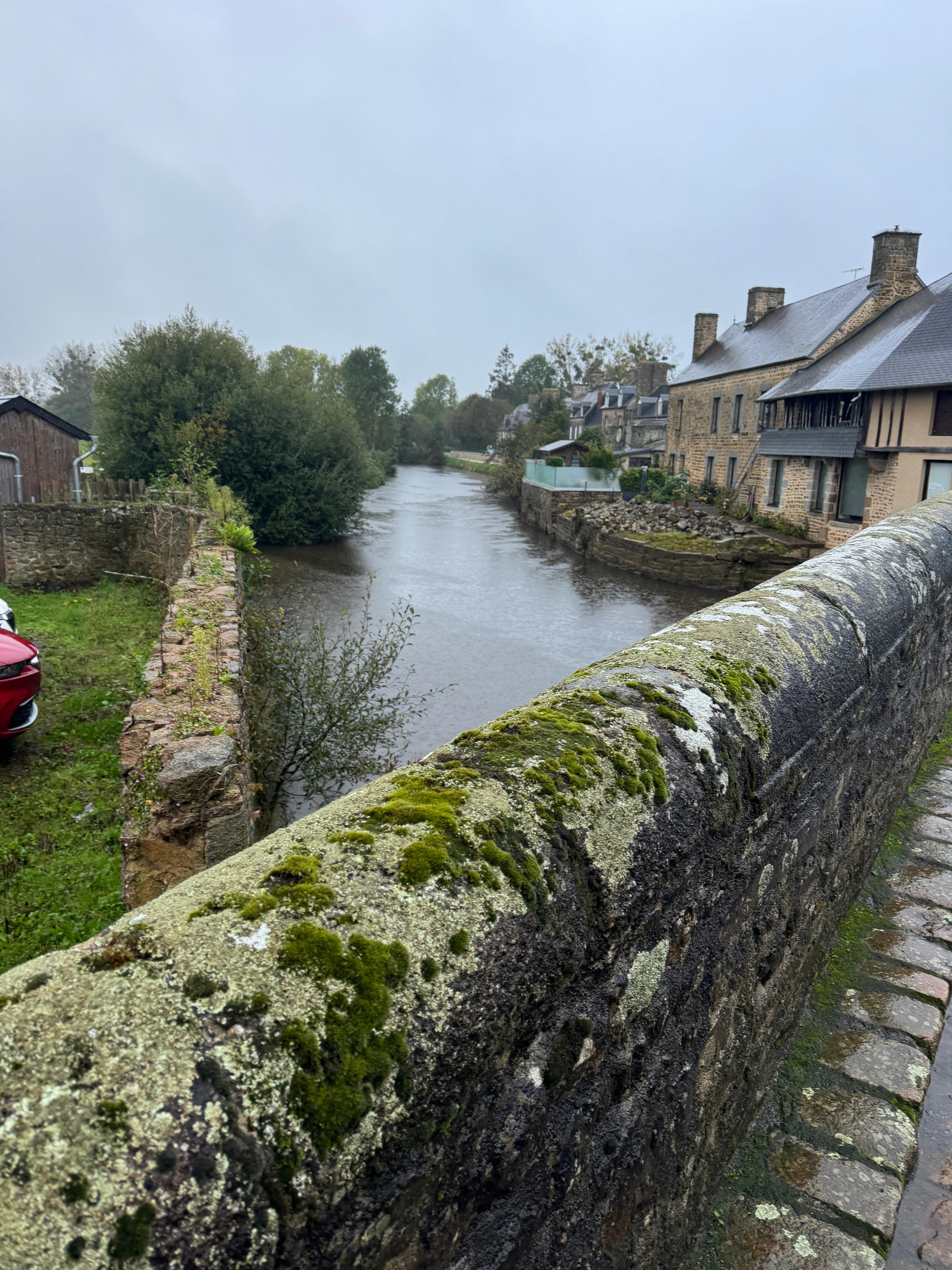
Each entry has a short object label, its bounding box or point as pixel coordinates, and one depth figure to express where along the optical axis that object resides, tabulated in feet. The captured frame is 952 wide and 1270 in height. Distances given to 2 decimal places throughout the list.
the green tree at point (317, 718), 24.02
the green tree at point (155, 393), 85.66
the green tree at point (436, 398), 456.86
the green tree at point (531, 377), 380.58
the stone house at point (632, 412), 180.04
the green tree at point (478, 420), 351.25
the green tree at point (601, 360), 251.60
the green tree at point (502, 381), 389.60
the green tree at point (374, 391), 256.52
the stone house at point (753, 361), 95.86
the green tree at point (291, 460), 88.94
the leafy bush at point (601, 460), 130.31
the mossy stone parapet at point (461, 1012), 2.74
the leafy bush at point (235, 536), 46.57
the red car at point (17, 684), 22.17
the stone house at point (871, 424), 75.61
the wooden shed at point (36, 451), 58.29
